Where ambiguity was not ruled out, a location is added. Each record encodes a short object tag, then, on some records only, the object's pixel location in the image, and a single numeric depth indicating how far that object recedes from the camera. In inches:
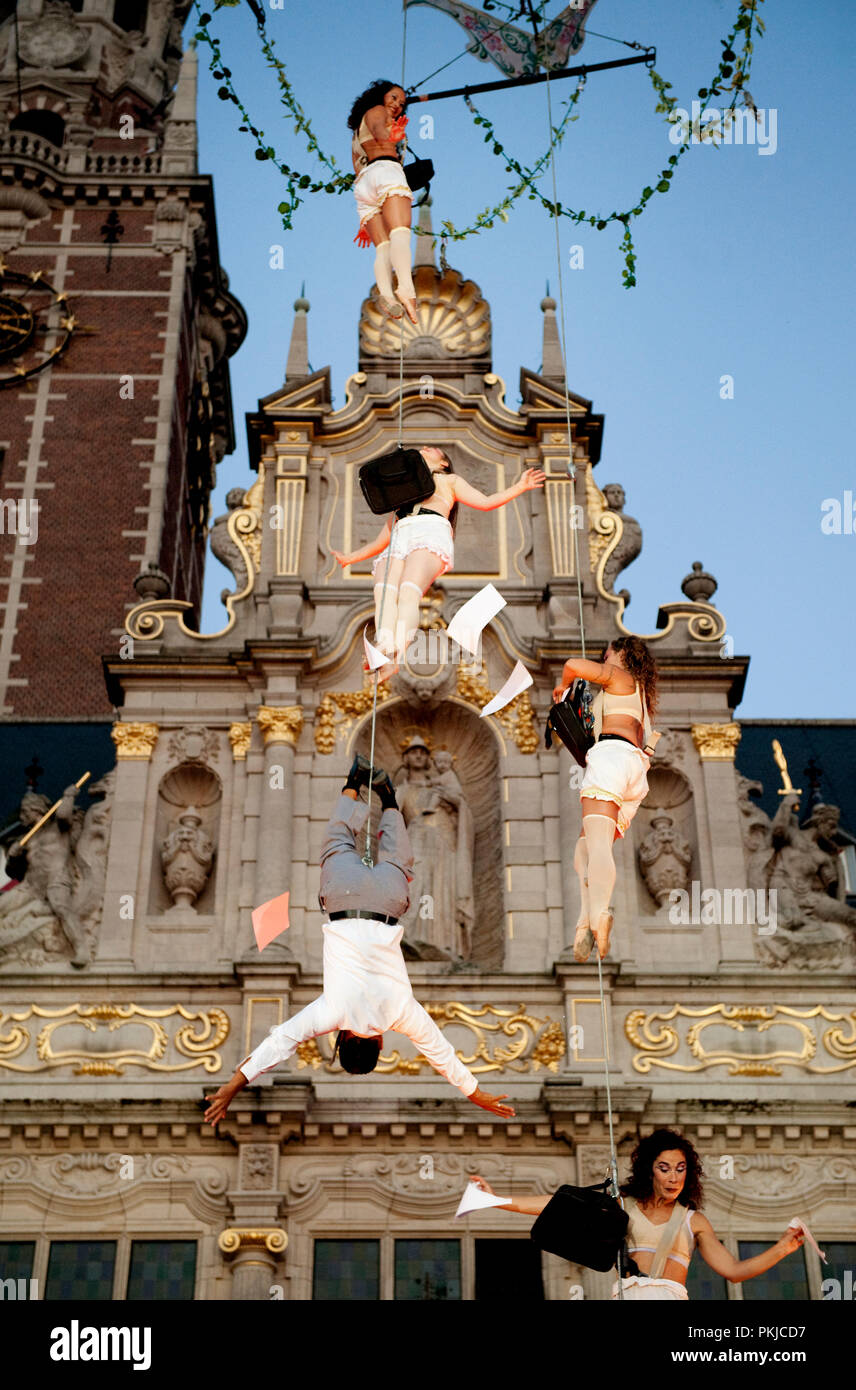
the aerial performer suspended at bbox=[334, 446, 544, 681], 551.5
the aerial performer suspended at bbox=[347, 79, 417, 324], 565.6
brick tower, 1370.6
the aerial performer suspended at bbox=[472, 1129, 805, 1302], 543.8
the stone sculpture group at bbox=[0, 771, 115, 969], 804.0
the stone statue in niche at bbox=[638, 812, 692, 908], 821.2
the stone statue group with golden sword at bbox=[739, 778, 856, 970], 799.7
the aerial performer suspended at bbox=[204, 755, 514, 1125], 519.2
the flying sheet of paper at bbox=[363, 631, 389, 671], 536.7
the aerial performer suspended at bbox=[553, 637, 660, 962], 522.0
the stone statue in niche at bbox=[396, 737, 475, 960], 815.1
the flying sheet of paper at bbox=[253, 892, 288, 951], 538.3
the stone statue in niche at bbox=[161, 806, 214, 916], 822.5
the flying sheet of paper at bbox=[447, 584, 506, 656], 542.6
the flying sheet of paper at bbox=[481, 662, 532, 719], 522.6
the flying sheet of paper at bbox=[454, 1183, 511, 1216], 474.6
